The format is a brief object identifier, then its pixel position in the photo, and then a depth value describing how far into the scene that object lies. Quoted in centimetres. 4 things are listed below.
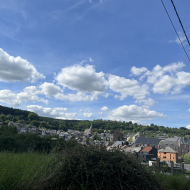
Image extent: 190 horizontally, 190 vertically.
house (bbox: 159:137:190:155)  7878
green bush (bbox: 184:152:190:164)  4266
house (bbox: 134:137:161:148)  8111
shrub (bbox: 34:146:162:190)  341
